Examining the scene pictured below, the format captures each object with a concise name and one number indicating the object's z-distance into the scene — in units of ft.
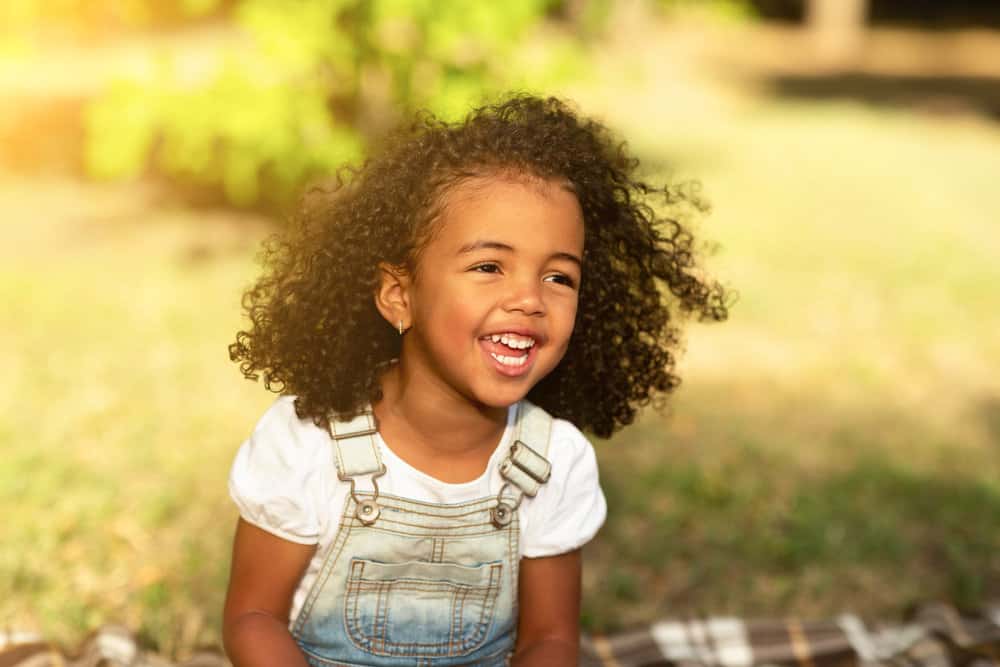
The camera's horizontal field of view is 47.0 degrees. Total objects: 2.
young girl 6.59
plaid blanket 9.81
